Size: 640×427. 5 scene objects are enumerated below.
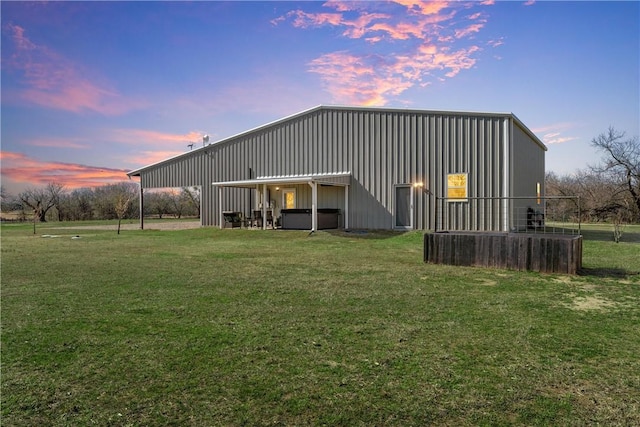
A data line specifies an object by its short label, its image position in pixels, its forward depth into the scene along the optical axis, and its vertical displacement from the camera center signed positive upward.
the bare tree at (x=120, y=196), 19.95 +2.30
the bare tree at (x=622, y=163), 30.22 +3.85
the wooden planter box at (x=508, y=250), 7.27 -0.81
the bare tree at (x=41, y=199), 37.32 +1.43
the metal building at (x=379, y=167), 15.13 +2.10
